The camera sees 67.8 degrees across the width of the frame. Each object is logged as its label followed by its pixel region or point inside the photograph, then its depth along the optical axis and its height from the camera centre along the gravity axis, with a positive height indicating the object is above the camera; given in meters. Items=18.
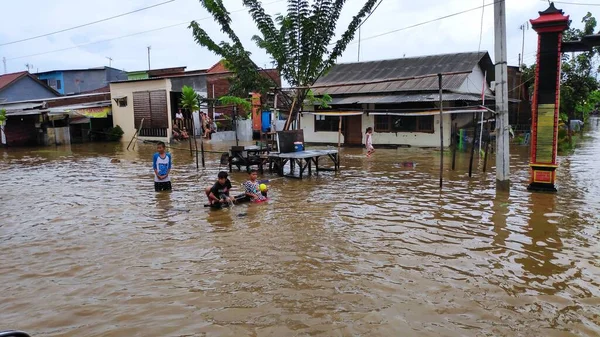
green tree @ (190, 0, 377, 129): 15.09 +2.91
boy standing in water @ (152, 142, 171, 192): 11.16 -1.03
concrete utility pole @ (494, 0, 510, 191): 10.13 +0.48
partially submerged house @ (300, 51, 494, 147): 21.42 +1.06
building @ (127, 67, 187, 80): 36.46 +4.86
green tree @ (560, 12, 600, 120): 24.31 +2.35
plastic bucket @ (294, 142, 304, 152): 14.49 -0.68
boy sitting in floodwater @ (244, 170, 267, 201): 10.34 -1.46
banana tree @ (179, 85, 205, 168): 17.52 +1.17
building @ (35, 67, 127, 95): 40.12 +4.90
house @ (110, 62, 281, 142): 28.47 +1.93
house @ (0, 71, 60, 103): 32.62 +3.40
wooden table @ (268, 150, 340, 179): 13.48 -1.08
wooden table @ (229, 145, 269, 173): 15.15 -1.05
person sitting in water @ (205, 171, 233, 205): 9.60 -1.37
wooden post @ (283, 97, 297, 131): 15.91 +0.20
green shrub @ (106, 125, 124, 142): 30.45 -0.20
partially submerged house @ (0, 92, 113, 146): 27.33 +0.81
